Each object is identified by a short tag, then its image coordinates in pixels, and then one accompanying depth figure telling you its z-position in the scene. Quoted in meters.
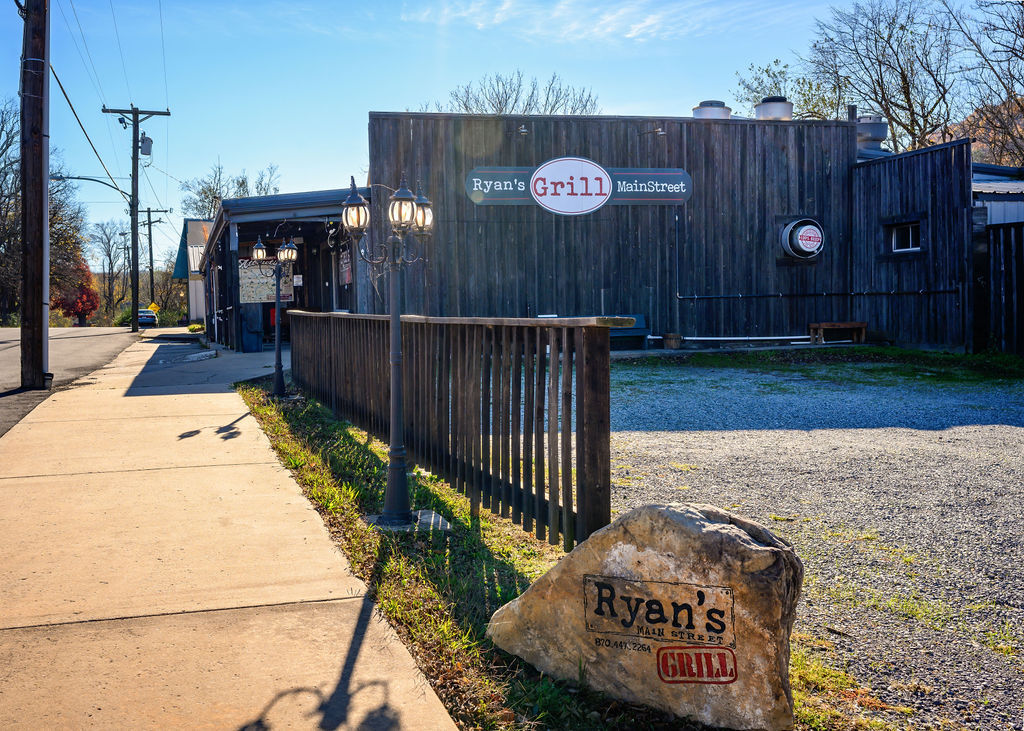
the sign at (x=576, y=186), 17.14
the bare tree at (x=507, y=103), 43.09
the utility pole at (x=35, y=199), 12.68
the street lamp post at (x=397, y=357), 5.07
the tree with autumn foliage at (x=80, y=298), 60.31
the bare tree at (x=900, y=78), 31.30
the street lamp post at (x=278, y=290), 11.36
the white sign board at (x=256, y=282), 20.72
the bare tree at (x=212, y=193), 54.09
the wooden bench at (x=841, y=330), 17.31
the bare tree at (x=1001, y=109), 26.69
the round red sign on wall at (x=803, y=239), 18.31
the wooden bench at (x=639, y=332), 17.80
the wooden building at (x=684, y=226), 16.62
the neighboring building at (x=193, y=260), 47.78
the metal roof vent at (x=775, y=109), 19.55
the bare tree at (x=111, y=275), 90.62
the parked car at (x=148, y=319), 48.62
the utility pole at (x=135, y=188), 36.50
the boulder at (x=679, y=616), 2.71
